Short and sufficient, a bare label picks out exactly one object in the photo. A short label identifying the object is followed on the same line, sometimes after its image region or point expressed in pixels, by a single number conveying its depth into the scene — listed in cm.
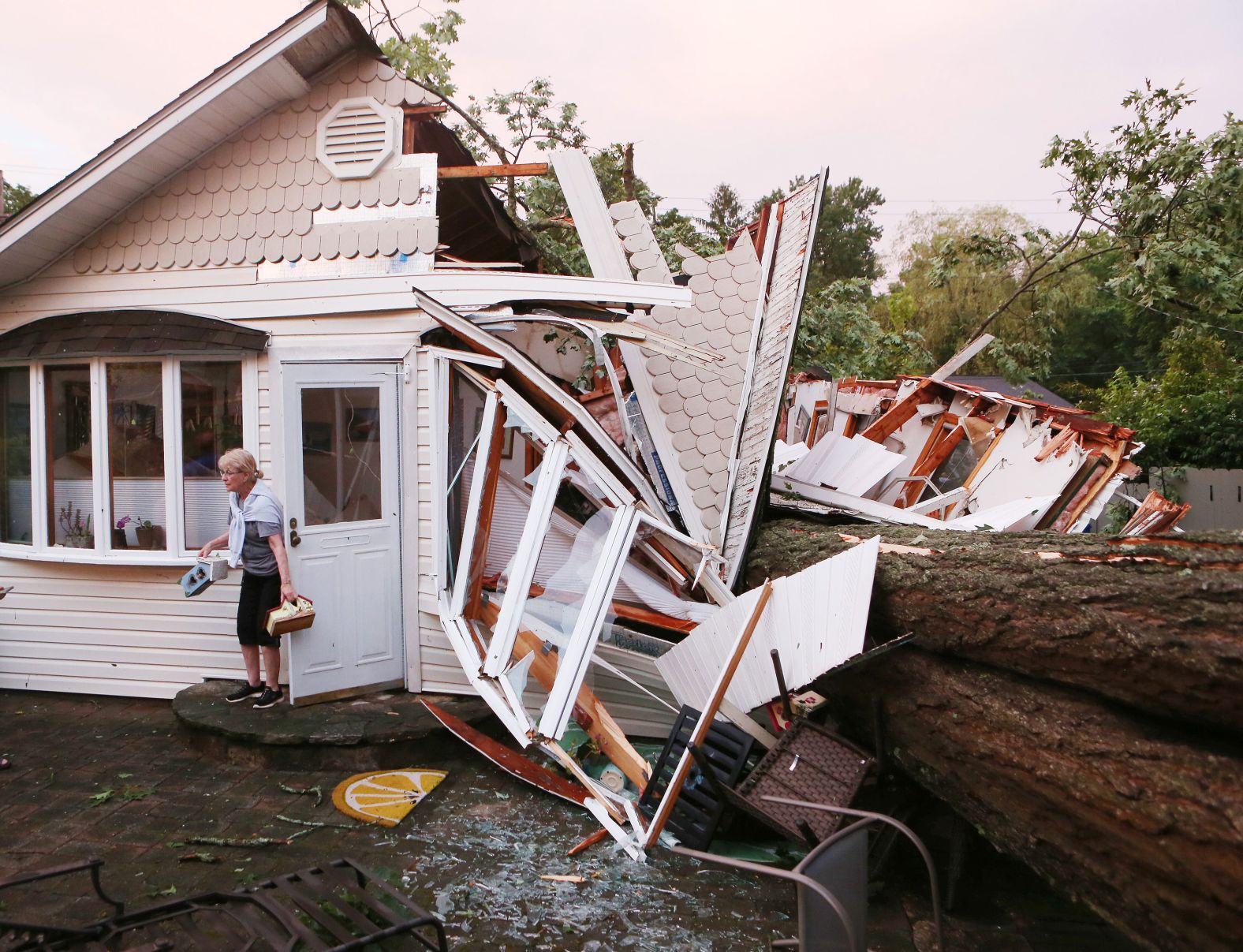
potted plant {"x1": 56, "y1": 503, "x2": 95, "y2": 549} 575
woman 477
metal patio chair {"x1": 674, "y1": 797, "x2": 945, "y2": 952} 190
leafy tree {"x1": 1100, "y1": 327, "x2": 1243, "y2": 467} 1331
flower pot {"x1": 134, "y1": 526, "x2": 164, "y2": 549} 564
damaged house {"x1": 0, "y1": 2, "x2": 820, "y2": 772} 489
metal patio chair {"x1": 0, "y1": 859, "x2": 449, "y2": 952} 254
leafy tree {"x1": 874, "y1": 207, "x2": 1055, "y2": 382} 2603
